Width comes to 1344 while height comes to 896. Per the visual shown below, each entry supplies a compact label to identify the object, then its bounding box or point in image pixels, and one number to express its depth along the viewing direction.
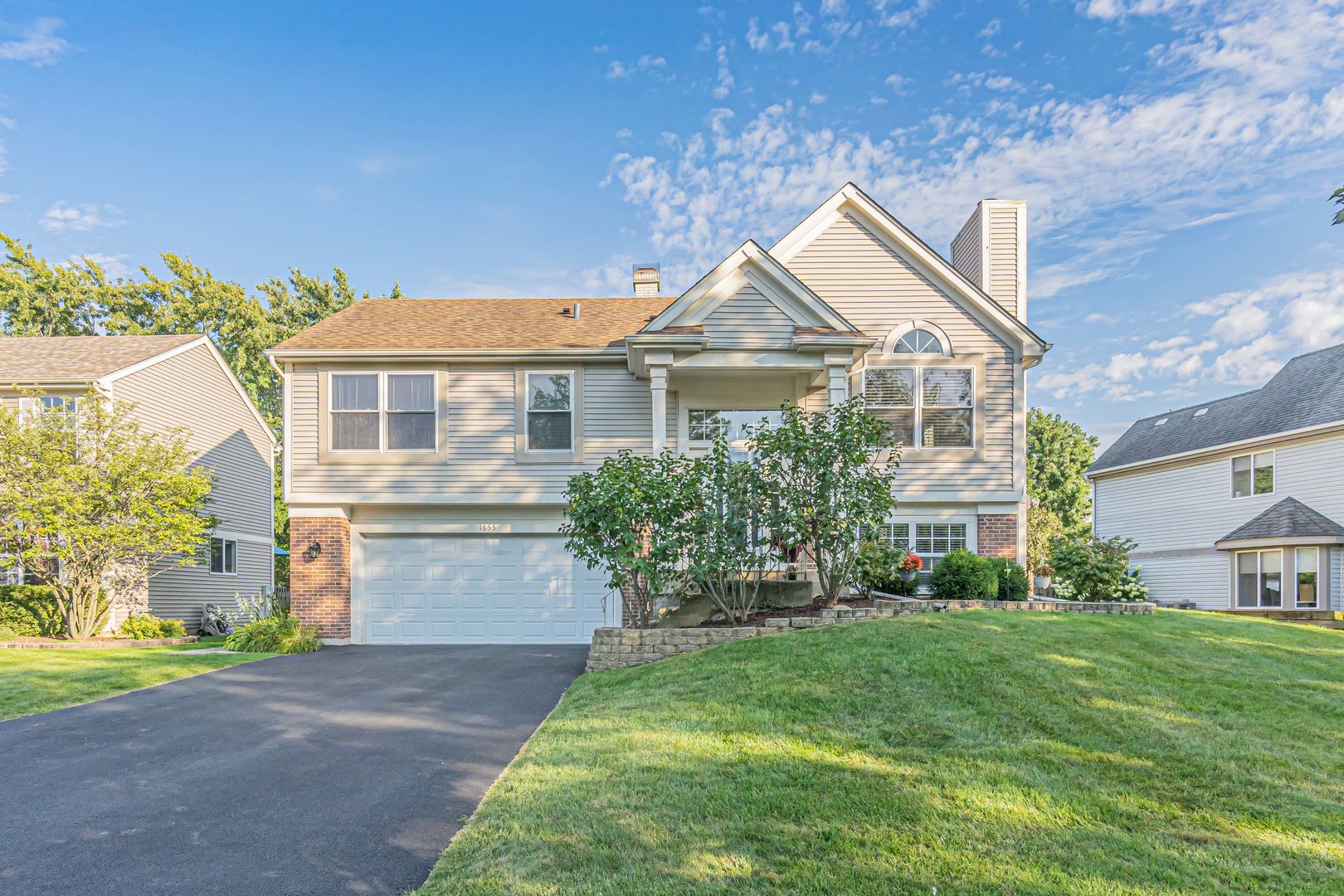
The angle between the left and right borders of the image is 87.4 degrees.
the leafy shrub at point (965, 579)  10.13
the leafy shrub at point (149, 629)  14.01
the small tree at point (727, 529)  8.99
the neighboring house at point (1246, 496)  17.73
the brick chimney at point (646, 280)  17.66
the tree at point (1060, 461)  34.84
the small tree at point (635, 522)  8.79
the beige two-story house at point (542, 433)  12.97
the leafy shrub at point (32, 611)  13.46
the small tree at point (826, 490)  9.09
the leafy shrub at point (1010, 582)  10.80
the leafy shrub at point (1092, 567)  11.66
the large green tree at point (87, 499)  12.74
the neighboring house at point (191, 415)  15.22
